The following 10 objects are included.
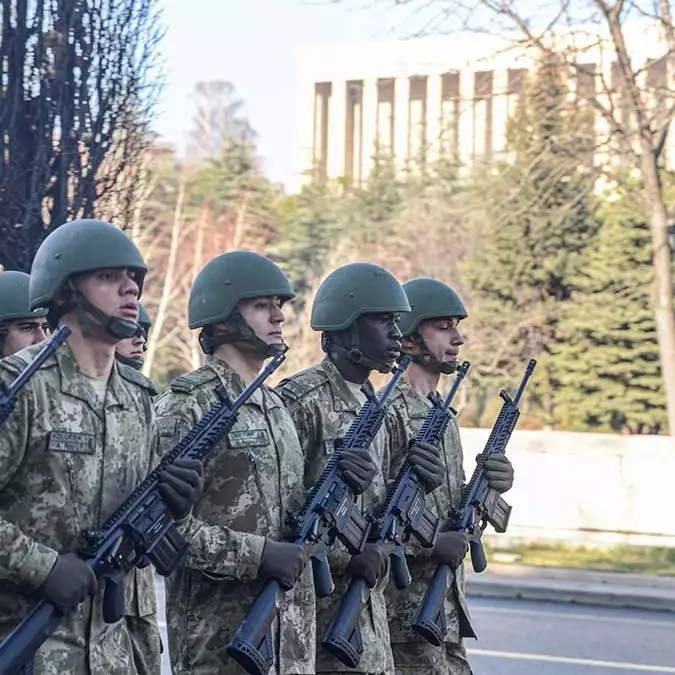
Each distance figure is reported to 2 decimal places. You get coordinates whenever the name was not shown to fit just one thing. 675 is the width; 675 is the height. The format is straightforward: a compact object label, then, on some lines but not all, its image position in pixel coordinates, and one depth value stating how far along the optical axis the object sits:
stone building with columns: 42.66
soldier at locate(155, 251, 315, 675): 4.31
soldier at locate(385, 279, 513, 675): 5.75
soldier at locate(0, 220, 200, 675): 3.69
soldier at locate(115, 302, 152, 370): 6.02
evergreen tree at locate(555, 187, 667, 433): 28.45
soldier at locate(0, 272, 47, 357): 5.83
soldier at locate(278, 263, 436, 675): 5.03
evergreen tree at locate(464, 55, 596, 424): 29.73
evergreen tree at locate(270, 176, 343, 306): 39.78
